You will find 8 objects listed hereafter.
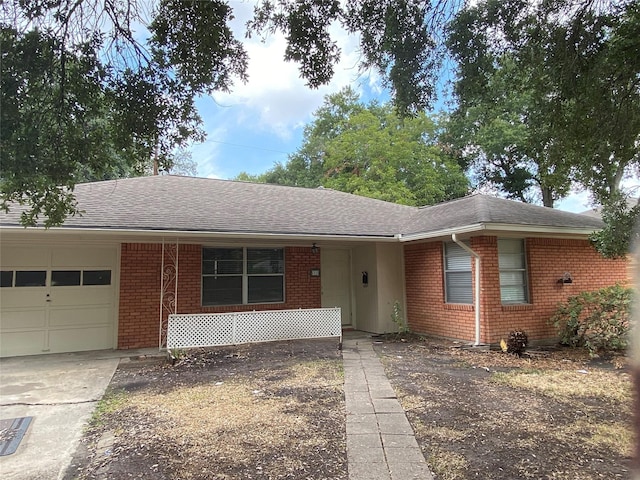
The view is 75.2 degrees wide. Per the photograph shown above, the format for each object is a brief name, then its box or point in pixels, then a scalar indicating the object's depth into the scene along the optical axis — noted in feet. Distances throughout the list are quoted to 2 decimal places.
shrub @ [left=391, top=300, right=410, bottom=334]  32.54
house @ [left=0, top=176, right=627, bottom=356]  26.32
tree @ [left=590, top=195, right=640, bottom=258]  21.56
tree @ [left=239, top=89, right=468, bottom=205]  81.35
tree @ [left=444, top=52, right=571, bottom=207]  80.89
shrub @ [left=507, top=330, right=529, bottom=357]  25.17
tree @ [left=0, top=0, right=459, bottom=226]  12.69
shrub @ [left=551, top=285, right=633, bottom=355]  24.45
